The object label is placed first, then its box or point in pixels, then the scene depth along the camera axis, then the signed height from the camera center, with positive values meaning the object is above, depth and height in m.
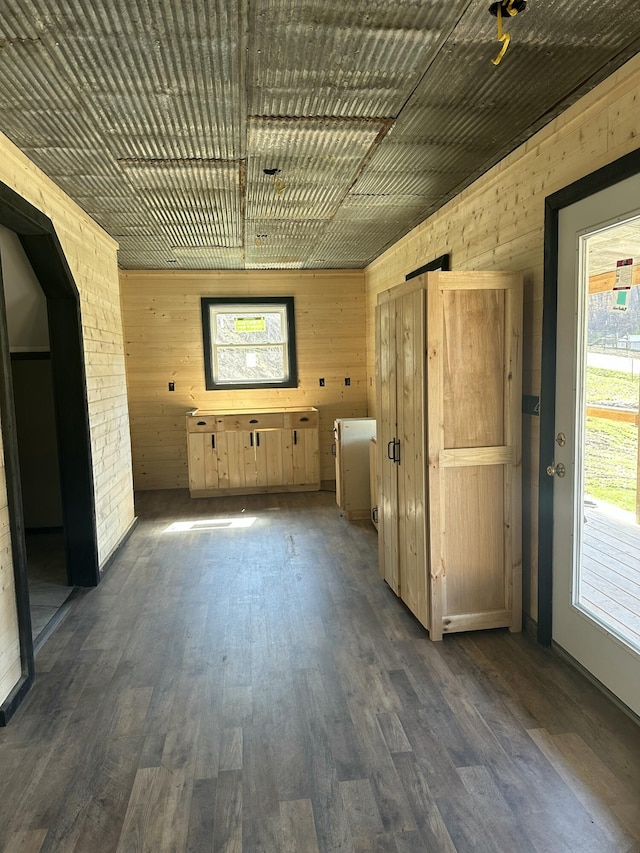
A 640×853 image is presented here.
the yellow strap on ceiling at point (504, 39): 1.71 +1.02
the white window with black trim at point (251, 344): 6.60 +0.21
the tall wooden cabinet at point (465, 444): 2.78 -0.45
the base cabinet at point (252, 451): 6.13 -0.99
